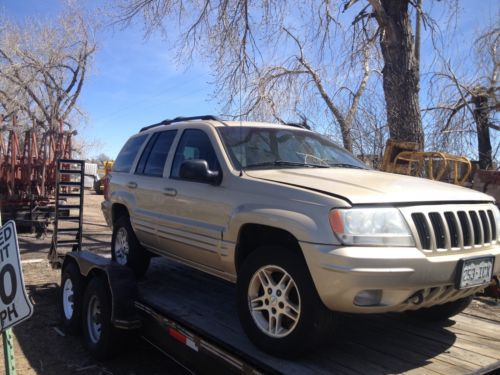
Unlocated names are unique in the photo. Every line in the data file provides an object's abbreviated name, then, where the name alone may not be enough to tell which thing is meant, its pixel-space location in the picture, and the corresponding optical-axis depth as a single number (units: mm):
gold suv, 2869
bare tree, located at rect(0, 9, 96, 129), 29859
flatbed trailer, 3043
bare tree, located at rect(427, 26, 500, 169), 13516
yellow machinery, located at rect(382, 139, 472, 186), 8961
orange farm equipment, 12773
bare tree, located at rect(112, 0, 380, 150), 10117
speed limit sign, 3139
